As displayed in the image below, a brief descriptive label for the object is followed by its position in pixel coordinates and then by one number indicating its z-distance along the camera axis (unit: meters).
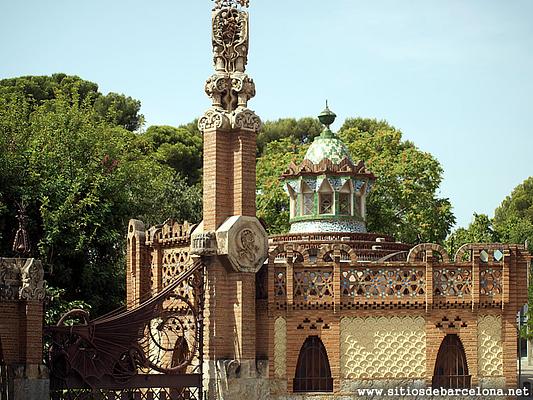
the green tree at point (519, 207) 62.46
